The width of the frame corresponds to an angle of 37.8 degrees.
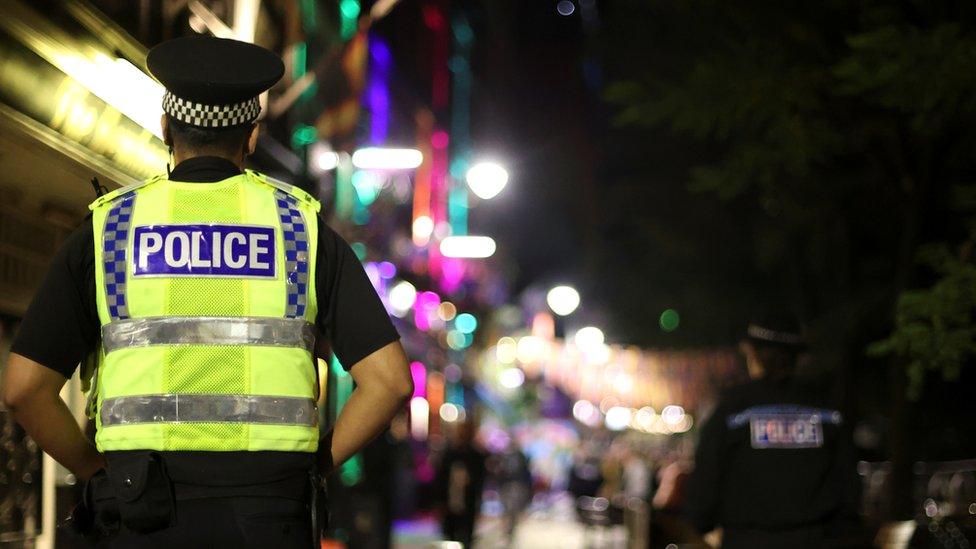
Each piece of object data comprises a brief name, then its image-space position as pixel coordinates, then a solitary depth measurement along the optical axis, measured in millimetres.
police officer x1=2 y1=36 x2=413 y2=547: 3027
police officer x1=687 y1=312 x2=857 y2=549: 6215
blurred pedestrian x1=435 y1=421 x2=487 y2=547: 18531
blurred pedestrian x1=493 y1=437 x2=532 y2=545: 22906
